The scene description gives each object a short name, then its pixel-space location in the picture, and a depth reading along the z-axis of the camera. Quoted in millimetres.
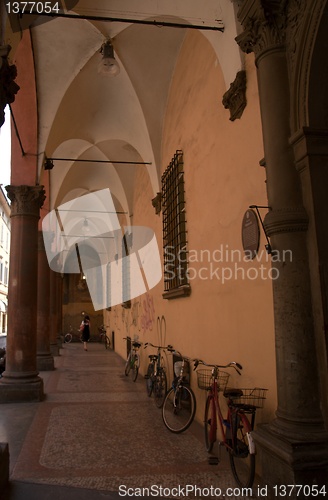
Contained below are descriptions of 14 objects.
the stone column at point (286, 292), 3013
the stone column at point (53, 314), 16114
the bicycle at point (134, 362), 10134
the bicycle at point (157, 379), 7301
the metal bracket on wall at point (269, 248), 3494
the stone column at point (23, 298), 7824
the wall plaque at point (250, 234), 4234
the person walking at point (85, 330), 20444
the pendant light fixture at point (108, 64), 6762
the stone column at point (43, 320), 11406
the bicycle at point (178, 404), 5773
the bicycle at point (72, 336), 27525
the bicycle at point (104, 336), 22344
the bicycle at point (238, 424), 3754
